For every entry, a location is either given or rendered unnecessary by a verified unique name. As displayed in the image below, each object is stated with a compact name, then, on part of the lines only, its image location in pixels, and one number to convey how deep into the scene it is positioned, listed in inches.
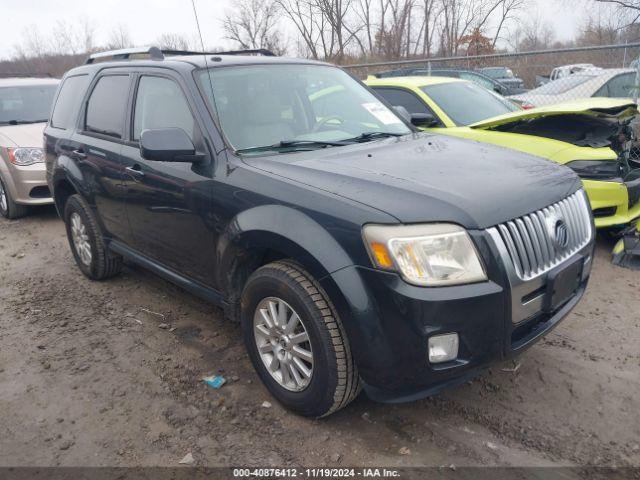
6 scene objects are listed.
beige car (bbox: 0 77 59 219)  266.8
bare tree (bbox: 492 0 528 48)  1359.5
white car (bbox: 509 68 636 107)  373.4
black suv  88.3
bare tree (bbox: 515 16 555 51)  1570.6
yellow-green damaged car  190.1
